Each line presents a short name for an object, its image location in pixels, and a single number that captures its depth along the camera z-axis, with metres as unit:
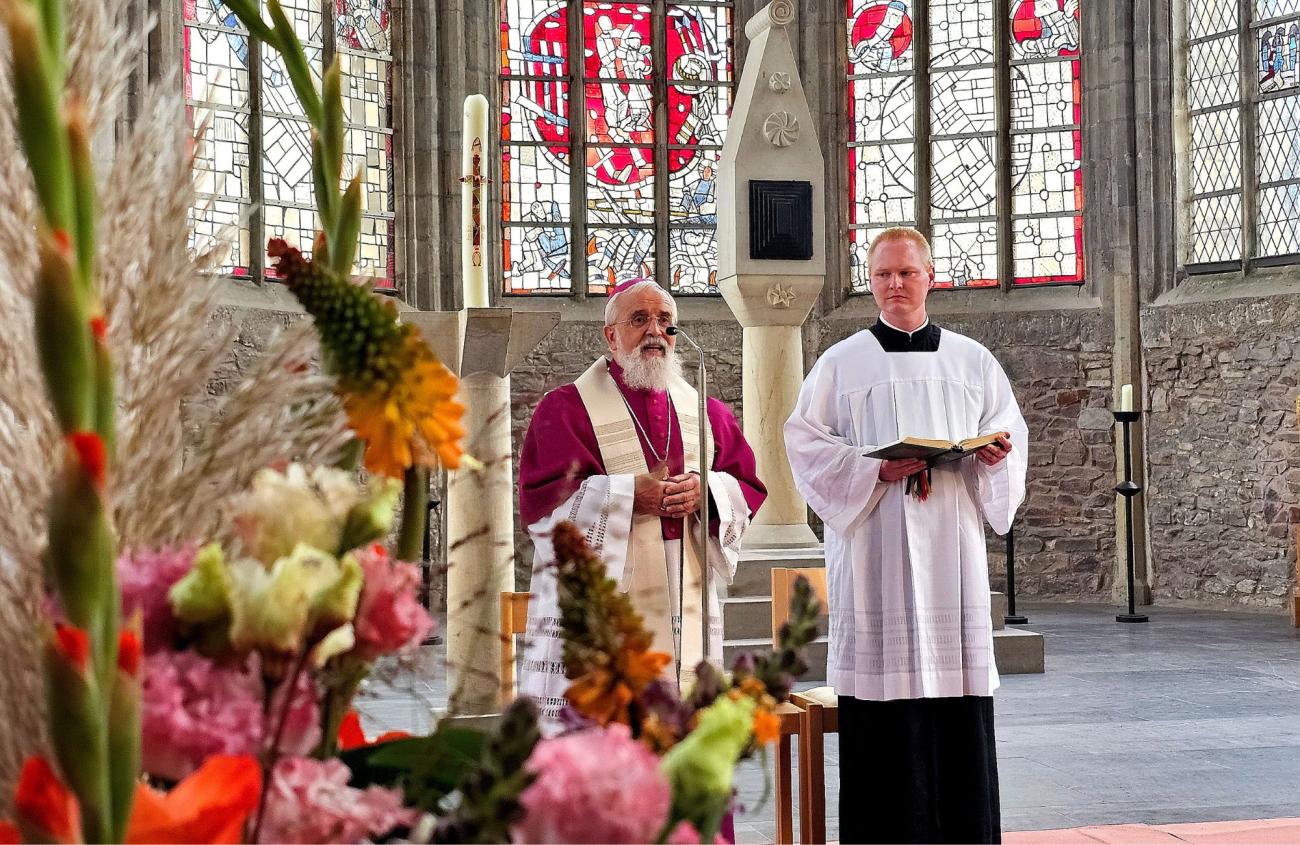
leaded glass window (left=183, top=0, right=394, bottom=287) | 11.93
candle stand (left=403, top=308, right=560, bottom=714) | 4.69
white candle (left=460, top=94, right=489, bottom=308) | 5.93
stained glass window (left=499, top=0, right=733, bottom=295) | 13.55
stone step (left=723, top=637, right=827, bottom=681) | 7.60
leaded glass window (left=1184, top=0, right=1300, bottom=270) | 12.26
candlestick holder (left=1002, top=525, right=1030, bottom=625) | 10.67
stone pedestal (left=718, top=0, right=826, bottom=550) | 8.53
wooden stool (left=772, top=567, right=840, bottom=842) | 3.82
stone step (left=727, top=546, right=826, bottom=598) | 8.36
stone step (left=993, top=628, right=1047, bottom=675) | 8.40
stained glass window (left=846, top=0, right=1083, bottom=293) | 13.41
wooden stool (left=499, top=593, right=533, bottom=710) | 4.56
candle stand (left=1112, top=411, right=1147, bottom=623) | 11.01
